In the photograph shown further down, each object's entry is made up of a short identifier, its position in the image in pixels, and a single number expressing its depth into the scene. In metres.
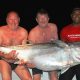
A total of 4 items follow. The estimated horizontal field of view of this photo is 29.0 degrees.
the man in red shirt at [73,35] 1.99
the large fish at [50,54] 1.90
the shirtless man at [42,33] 2.02
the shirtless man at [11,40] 1.96
